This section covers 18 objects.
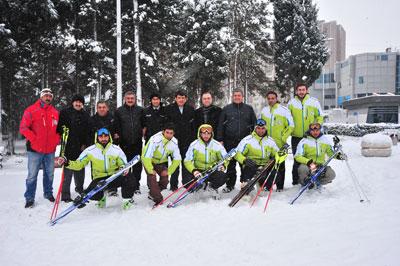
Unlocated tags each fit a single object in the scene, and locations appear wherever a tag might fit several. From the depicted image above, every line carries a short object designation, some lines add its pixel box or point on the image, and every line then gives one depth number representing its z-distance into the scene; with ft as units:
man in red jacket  20.22
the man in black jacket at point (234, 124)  22.39
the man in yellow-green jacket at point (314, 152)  21.13
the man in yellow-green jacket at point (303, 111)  22.65
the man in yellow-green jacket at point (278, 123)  22.06
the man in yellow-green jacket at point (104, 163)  19.25
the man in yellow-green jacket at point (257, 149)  20.94
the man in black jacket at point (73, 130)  21.11
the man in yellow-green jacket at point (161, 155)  20.17
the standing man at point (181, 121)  22.74
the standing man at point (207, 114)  23.11
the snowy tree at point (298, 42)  87.51
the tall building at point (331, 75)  262.26
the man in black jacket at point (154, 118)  22.77
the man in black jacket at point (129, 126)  22.09
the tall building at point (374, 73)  216.54
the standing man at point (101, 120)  21.94
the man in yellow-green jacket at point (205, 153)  20.81
